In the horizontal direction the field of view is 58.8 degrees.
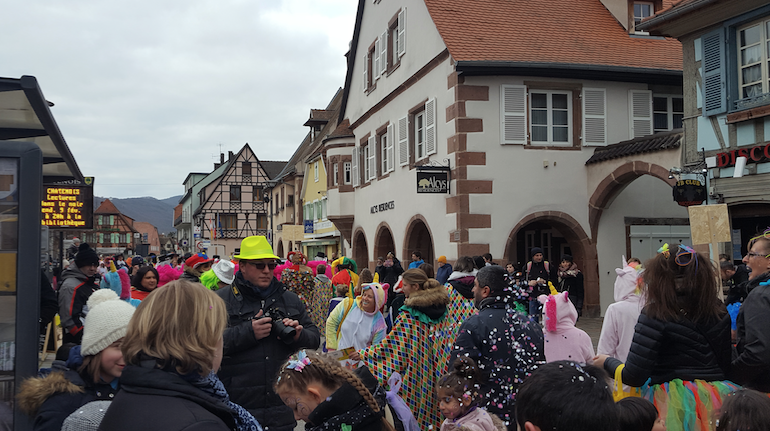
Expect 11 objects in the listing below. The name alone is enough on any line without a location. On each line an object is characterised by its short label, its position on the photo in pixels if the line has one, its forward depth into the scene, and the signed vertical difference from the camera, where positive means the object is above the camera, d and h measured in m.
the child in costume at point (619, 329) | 5.55 -0.78
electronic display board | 10.52 +0.53
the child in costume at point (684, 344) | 3.71 -0.61
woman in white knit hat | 2.74 -0.57
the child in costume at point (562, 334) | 5.90 -0.88
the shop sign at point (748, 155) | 11.52 +1.34
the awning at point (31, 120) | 4.17 +0.90
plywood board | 8.46 +0.10
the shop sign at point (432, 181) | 16.89 +1.33
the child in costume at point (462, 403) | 3.69 -0.93
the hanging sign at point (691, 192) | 12.66 +0.75
